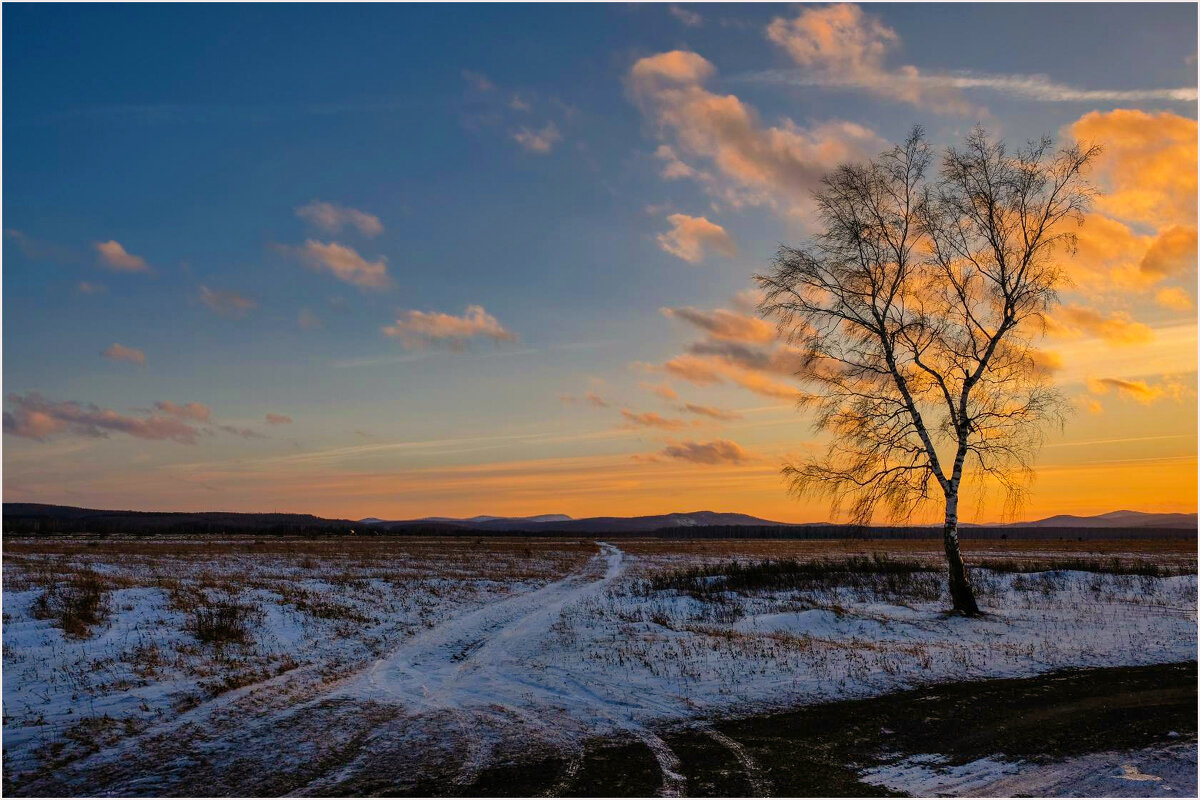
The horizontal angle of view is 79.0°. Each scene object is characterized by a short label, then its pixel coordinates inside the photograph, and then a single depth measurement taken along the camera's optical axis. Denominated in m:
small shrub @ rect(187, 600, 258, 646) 16.85
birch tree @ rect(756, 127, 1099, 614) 22.64
